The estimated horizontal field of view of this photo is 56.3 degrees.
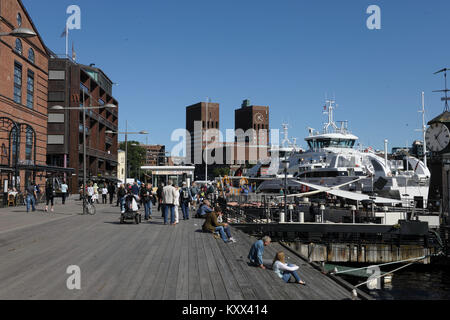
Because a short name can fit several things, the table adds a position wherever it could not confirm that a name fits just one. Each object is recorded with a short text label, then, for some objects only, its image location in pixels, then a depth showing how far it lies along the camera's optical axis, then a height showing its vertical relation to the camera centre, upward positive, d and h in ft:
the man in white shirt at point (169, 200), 55.57 -3.05
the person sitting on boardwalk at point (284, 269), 29.77 -6.75
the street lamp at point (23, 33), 34.01 +11.80
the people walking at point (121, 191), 81.70 -2.68
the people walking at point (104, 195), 119.14 -4.94
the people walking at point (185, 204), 66.16 -4.28
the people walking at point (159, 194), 77.70 -3.04
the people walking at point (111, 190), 114.90 -3.44
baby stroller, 60.11 -4.98
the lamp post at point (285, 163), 68.26 +2.37
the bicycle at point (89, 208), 78.04 -5.72
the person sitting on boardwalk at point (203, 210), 60.12 -4.99
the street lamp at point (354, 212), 83.54 -7.16
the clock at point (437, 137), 91.25 +8.93
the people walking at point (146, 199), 65.26 -3.39
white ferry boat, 130.52 +3.28
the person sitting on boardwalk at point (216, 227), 46.83 -5.79
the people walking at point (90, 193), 85.30 -3.26
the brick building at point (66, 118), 191.11 +27.24
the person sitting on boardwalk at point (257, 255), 33.71 -6.26
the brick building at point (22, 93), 116.57 +26.53
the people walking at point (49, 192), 79.71 -2.73
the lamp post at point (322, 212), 86.07 -7.23
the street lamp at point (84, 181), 75.40 -0.64
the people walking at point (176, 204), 56.68 -3.68
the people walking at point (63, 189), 103.79 -2.84
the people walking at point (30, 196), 81.35 -3.56
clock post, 76.79 +4.56
